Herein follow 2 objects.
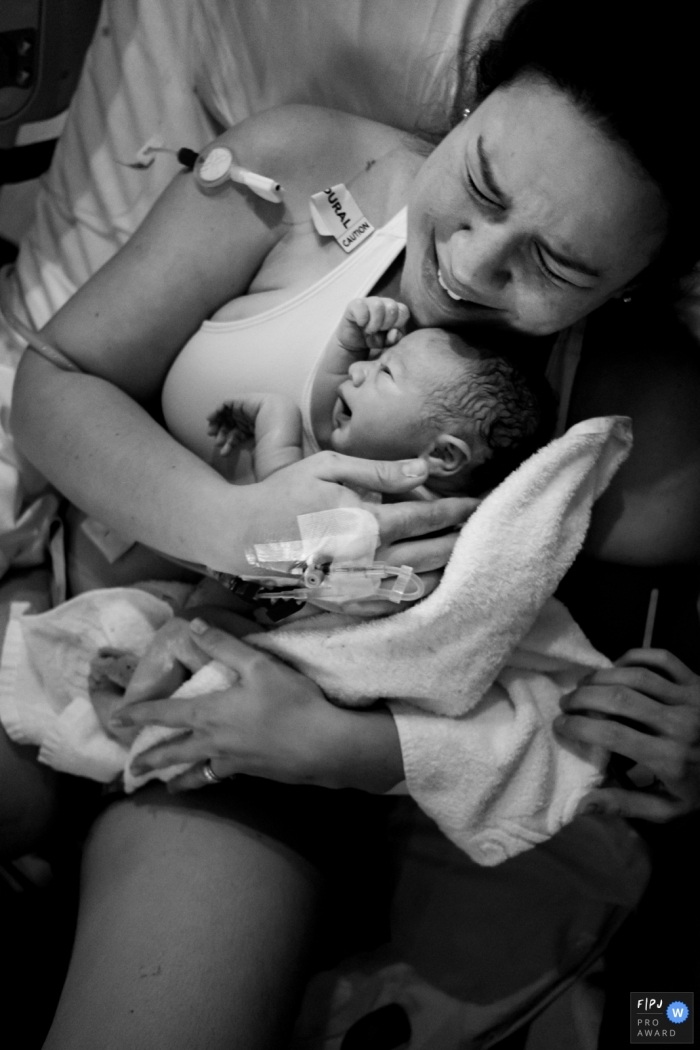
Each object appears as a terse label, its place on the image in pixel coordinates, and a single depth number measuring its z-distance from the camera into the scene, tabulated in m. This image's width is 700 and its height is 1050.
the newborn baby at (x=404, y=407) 0.78
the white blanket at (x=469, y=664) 0.90
